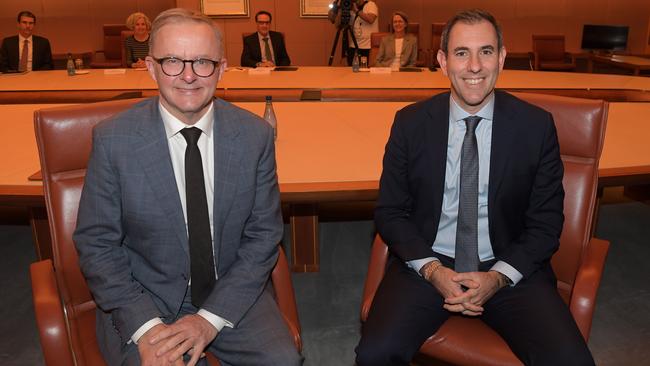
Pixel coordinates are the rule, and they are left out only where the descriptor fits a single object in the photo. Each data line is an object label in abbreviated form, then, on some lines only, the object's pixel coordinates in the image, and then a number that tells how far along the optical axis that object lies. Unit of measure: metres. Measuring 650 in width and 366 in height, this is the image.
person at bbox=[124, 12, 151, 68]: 6.10
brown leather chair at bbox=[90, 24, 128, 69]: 8.09
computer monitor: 8.60
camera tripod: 7.36
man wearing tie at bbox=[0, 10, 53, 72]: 6.00
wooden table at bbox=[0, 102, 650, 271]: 2.07
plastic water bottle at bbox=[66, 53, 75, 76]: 5.05
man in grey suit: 1.43
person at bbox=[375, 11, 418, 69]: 5.81
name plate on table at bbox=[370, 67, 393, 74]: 5.11
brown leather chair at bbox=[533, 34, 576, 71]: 8.61
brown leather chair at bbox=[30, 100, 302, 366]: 1.54
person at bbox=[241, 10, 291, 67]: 6.05
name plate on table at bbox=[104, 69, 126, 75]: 5.07
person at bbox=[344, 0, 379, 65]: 7.52
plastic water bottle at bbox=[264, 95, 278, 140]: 2.66
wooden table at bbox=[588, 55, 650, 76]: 7.09
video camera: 7.25
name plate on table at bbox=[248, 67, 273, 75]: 5.08
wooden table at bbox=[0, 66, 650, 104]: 3.81
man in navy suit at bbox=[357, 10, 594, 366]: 1.59
